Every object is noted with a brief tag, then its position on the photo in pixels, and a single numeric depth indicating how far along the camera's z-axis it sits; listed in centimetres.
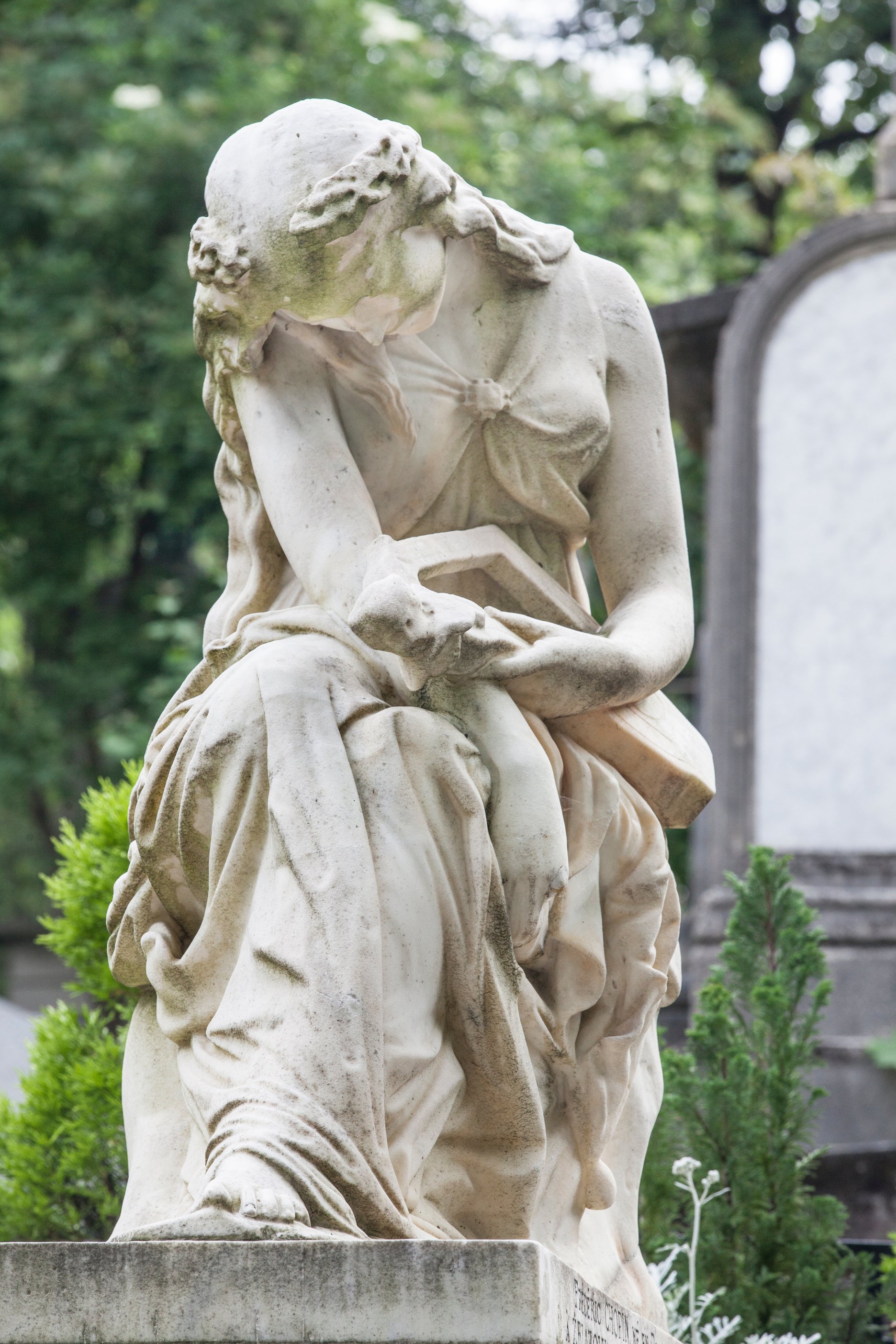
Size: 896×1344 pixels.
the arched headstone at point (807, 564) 1742
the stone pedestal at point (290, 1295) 481
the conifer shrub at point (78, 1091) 914
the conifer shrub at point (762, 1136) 887
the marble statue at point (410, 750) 553
